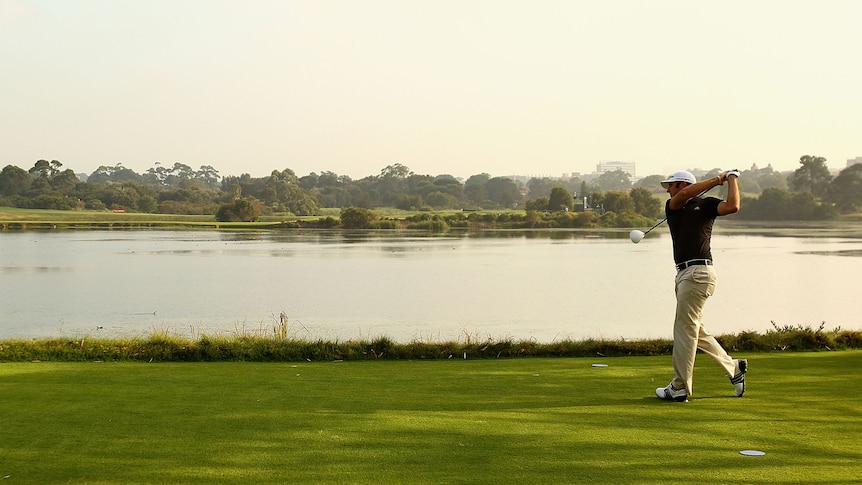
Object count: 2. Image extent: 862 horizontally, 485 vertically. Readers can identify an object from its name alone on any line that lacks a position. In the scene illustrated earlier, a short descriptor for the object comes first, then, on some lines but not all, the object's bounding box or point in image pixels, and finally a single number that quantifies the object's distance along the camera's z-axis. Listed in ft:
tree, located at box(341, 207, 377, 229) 319.47
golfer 20.12
